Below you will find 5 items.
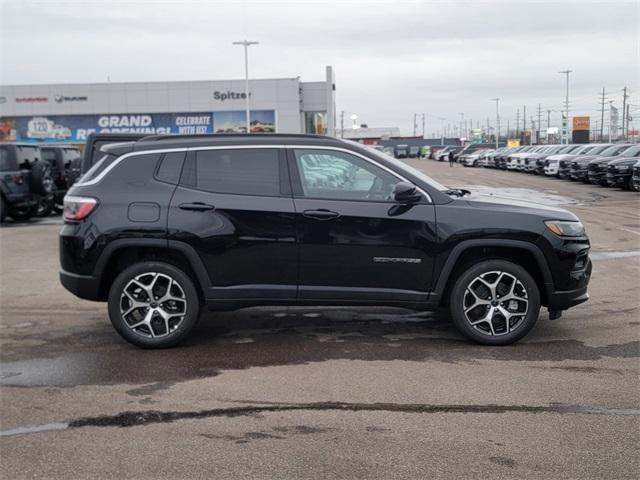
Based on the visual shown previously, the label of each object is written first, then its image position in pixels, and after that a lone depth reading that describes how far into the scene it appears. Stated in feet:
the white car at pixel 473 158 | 181.98
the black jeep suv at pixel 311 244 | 18.92
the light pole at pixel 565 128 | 260.38
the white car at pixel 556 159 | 109.60
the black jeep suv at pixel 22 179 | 52.26
